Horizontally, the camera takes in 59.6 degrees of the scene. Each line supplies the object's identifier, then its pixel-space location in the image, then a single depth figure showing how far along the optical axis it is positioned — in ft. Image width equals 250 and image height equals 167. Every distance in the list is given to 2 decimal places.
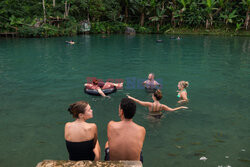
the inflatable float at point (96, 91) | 30.40
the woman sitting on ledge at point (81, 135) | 12.81
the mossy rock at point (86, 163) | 9.86
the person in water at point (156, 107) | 22.84
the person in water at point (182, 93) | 28.12
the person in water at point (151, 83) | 32.80
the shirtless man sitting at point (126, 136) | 12.58
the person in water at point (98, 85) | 30.42
